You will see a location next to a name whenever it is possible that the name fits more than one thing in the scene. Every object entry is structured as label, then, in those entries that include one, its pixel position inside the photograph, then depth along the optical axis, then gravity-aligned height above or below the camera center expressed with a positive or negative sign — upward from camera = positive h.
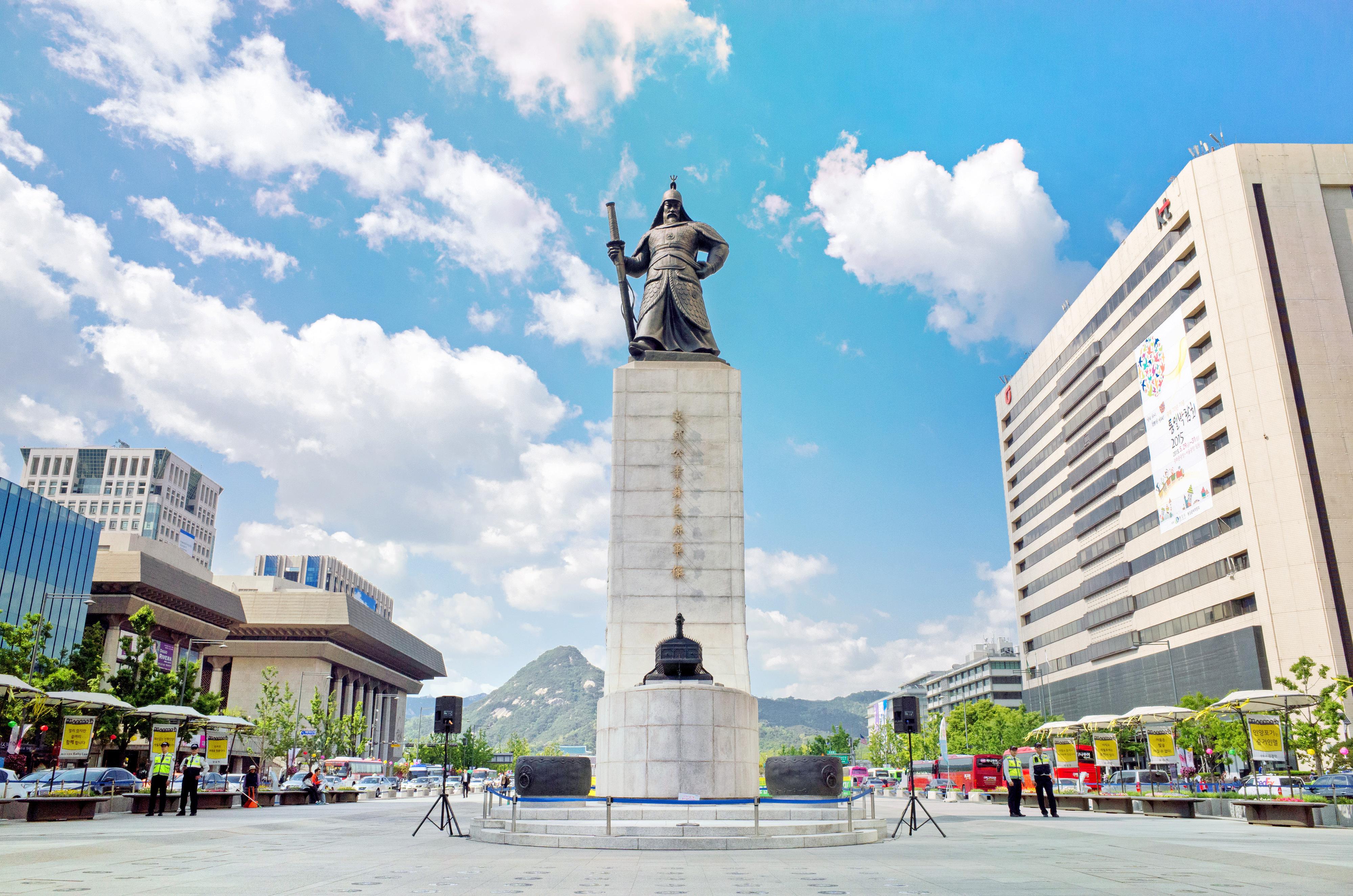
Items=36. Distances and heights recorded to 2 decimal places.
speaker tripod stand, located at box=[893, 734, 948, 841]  18.17 -1.87
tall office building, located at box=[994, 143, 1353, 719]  52.22 +17.97
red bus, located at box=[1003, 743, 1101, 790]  42.44 -2.66
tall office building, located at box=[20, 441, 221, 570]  127.50 +33.52
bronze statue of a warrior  27.47 +13.12
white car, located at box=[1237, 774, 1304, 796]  28.11 -2.48
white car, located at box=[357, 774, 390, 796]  50.88 -3.66
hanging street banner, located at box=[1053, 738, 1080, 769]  33.22 -1.32
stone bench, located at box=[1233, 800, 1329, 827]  20.83 -2.30
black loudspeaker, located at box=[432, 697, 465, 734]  20.59 +0.16
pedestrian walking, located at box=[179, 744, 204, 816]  24.66 -1.59
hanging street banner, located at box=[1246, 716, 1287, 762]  22.80 -0.54
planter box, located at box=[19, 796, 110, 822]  22.00 -2.01
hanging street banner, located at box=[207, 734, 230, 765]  32.47 -0.85
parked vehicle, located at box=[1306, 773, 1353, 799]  29.56 -2.38
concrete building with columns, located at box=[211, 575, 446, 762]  91.19 +8.26
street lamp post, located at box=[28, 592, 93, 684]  38.34 +5.34
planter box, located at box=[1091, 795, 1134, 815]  28.72 -2.81
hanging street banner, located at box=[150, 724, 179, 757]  27.52 -0.36
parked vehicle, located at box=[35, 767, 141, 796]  27.66 -1.71
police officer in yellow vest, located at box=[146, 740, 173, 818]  24.61 -1.30
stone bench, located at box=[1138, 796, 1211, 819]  26.44 -2.66
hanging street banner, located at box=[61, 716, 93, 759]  23.91 -0.31
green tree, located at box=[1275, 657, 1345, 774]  29.20 -0.31
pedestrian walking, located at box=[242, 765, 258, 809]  31.45 -2.19
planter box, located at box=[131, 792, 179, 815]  26.48 -2.25
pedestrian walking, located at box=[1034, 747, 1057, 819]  26.55 -1.86
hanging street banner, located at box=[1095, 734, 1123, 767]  29.22 -1.10
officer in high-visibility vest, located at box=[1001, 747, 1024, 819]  26.81 -2.01
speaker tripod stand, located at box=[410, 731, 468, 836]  18.66 -1.89
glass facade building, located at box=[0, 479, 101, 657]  59.03 +11.22
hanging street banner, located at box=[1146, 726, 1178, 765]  27.16 -0.94
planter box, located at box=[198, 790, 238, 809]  29.14 -2.43
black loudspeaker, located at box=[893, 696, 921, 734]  20.08 +0.04
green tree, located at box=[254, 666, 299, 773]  66.19 +0.00
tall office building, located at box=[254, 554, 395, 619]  179.75 +29.66
